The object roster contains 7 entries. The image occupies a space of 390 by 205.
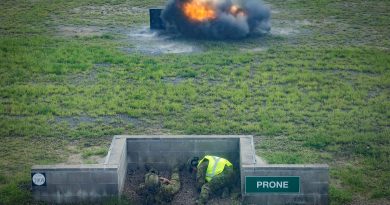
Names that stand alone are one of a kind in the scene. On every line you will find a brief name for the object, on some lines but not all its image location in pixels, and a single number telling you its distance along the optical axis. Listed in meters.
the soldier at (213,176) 14.27
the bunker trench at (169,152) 15.59
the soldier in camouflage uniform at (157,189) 14.23
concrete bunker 13.83
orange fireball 26.02
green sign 13.84
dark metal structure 26.88
